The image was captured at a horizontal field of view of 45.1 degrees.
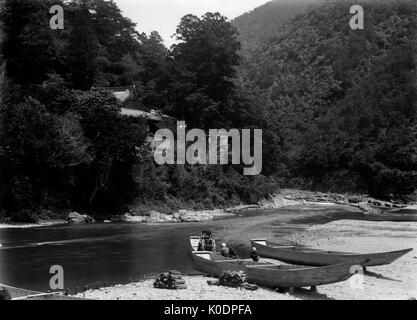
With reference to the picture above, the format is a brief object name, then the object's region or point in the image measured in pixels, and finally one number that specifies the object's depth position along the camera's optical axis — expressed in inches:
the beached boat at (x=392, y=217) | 1713.6
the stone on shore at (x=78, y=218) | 1459.2
